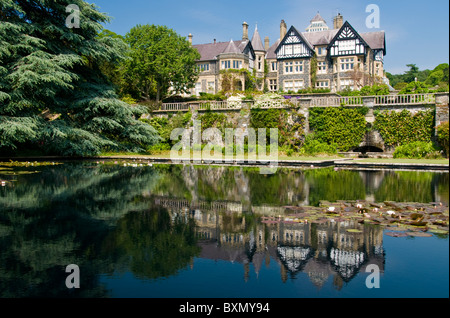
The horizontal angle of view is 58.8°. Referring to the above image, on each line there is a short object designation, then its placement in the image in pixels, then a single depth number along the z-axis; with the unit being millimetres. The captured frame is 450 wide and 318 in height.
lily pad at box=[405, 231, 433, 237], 6428
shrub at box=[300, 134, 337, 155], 25203
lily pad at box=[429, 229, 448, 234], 6529
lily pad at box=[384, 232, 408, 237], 6523
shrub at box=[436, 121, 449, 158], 21656
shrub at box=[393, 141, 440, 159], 22172
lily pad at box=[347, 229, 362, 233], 6816
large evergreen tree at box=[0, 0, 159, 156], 20422
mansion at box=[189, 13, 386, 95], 44406
